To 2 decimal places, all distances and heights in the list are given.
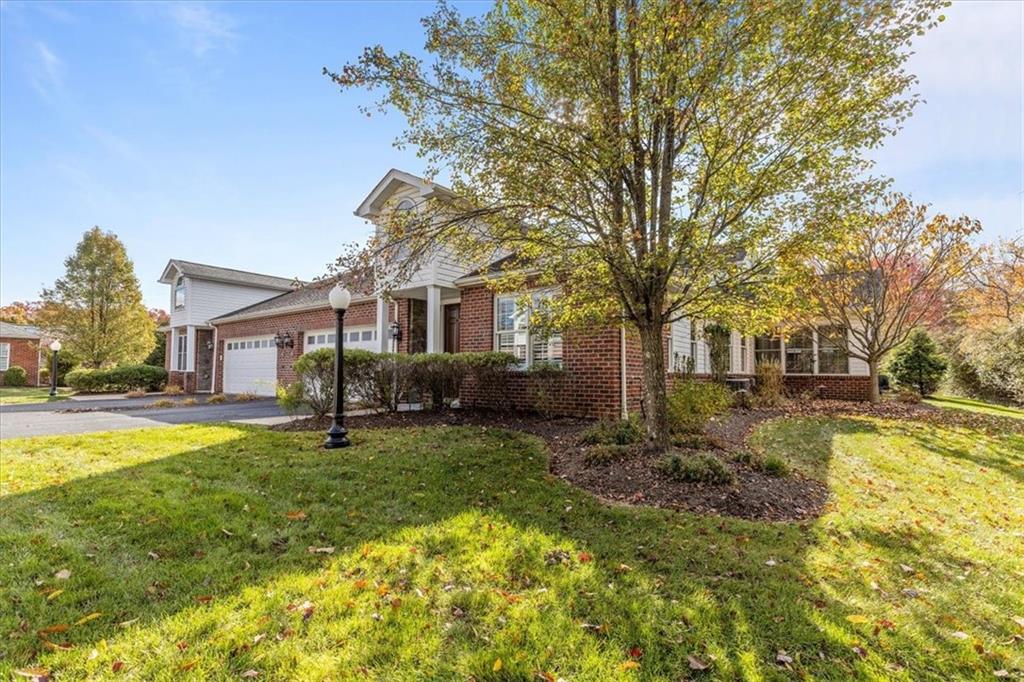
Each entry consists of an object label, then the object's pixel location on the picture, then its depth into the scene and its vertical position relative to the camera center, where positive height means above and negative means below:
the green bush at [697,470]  5.21 -1.21
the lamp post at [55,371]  18.41 -0.41
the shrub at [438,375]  9.62 -0.30
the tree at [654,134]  5.04 +2.64
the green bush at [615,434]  6.75 -1.06
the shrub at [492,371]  9.70 -0.22
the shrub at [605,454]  6.00 -1.18
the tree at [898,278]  11.86 +2.15
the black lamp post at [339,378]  7.11 -0.28
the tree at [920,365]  17.95 -0.17
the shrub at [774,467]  5.78 -1.29
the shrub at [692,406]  7.71 -0.77
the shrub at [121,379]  20.44 -0.81
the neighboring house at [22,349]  30.19 +0.76
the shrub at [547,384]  9.77 -0.49
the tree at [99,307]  24.67 +2.84
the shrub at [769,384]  13.81 -0.75
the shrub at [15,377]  28.94 -0.97
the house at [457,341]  9.56 +0.55
